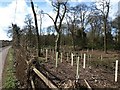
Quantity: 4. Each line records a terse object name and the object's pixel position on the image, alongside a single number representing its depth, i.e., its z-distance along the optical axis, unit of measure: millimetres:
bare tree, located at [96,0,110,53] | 19681
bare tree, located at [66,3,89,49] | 25892
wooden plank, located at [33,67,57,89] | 2236
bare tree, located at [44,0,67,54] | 14304
